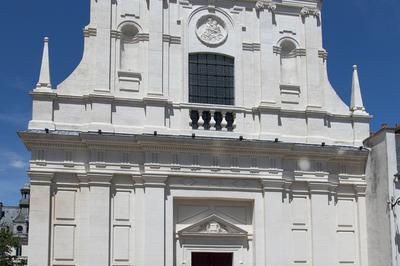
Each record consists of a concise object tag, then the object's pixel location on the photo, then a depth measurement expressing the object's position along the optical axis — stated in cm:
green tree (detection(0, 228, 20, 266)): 3889
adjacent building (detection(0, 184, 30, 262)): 9106
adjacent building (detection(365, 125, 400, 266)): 2309
